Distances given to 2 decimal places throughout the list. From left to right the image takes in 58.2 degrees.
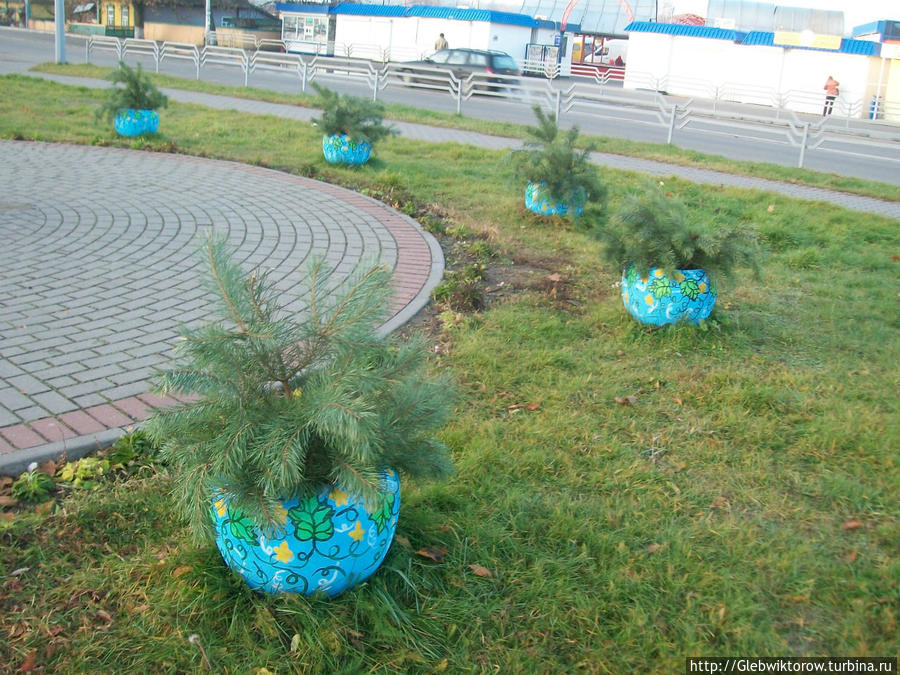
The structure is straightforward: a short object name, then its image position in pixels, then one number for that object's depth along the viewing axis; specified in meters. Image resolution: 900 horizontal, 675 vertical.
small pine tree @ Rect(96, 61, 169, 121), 11.81
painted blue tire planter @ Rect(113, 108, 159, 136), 12.09
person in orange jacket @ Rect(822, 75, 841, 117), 31.58
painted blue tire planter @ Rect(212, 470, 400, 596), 2.65
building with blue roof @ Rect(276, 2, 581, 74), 41.94
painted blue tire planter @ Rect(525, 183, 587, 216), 8.47
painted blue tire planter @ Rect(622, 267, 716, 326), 5.35
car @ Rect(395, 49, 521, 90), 26.68
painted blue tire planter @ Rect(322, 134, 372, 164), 10.81
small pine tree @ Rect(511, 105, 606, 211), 8.28
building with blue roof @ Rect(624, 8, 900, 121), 34.94
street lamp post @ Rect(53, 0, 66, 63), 21.40
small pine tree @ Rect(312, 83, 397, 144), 10.52
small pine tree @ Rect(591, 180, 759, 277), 5.23
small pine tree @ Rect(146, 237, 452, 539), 2.53
